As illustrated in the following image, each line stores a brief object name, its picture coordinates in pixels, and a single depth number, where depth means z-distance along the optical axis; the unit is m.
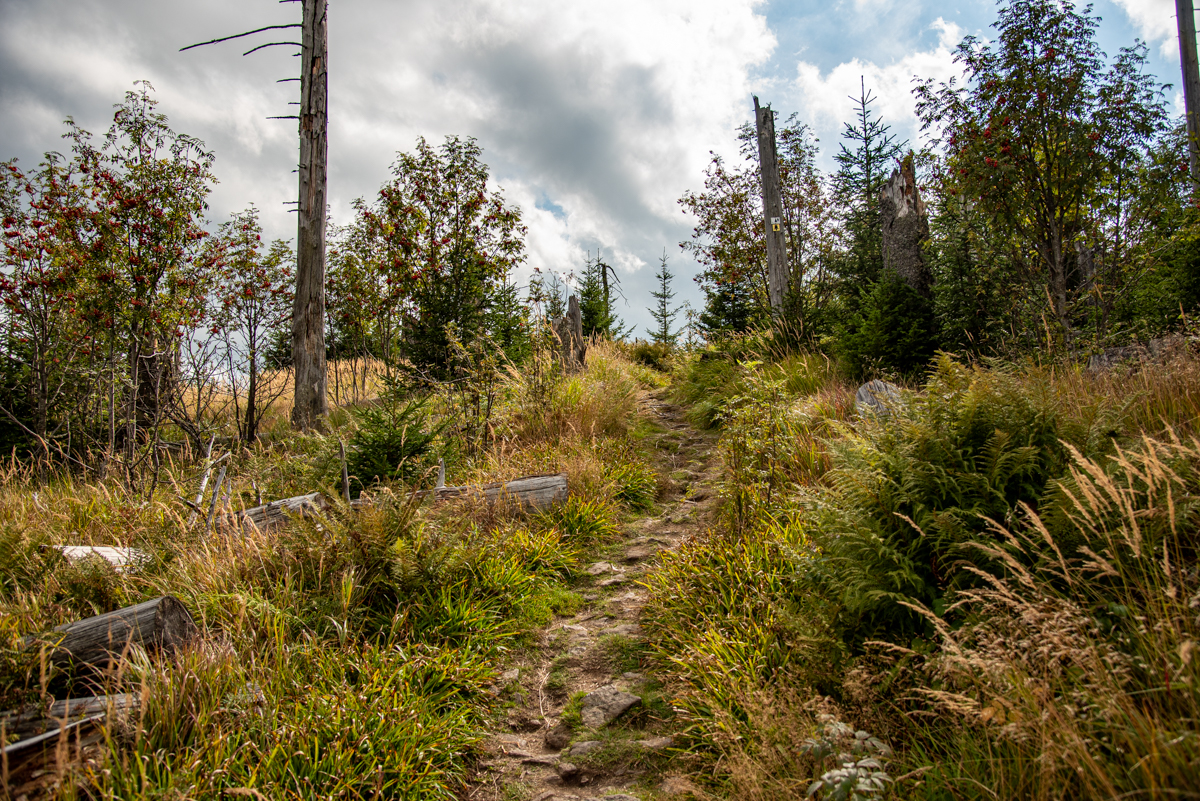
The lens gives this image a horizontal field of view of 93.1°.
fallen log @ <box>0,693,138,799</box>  1.97
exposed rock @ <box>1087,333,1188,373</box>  3.79
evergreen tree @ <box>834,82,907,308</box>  11.71
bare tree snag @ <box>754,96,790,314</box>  10.92
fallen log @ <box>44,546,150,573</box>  3.48
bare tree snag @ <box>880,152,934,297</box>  8.47
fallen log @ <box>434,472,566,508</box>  4.69
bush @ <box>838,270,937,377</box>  7.57
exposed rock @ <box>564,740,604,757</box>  2.60
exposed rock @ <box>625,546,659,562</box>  4.58
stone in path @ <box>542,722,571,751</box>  2.68
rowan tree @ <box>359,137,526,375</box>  9.16
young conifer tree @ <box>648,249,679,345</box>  21.60
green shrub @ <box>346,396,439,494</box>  5.39
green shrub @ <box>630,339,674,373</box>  16.19
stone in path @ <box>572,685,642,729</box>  2.80
